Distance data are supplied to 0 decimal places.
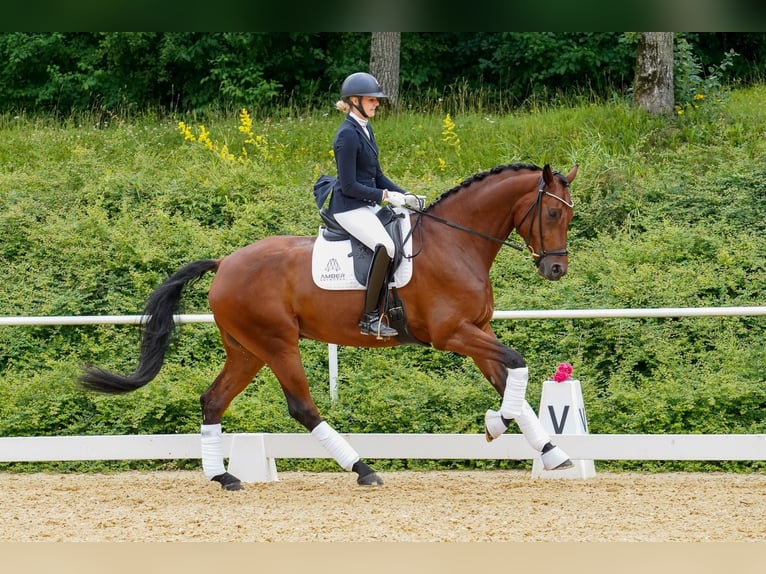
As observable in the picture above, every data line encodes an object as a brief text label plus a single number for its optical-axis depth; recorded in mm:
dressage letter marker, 12812
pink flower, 13070
